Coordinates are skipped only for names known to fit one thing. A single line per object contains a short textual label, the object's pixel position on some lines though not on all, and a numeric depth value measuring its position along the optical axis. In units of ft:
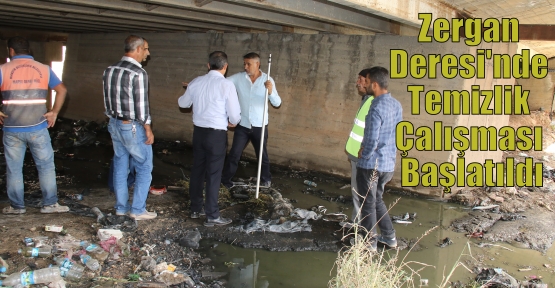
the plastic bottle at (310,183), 26.93
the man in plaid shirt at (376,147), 15.71
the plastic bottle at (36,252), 14.06
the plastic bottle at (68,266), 13.37
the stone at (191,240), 16.62
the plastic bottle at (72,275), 13.17
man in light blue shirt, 22.52
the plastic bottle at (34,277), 12.39
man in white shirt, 17.60
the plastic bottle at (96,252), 14.44
